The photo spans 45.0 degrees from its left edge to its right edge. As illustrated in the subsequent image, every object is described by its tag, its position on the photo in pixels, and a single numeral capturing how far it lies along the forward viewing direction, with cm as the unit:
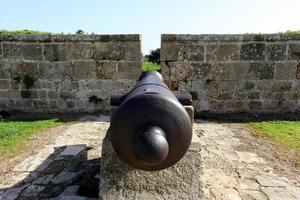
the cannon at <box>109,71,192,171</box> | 241
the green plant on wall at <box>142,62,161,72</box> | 825
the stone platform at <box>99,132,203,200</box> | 307
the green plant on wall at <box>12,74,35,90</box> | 749
